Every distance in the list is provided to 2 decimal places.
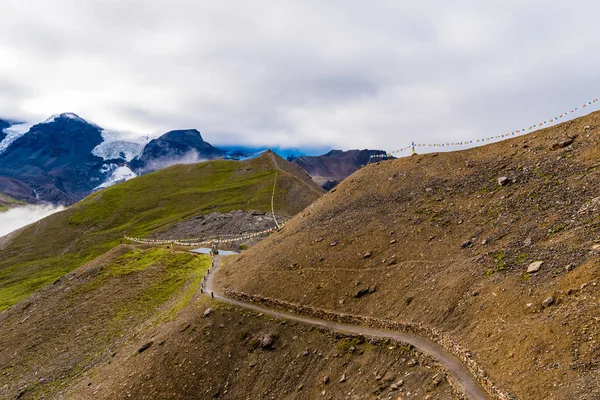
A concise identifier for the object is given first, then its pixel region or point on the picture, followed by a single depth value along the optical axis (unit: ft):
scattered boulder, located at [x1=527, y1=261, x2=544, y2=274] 108.93
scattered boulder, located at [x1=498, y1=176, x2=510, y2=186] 159.24
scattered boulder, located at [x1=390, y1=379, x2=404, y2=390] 101.32
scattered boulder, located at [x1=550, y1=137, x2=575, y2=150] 157.10
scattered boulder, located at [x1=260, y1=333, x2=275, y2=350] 139.85
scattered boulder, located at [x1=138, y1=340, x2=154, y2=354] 155.92
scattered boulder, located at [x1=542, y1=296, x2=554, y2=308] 95.09
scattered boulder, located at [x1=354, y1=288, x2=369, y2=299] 145.18
